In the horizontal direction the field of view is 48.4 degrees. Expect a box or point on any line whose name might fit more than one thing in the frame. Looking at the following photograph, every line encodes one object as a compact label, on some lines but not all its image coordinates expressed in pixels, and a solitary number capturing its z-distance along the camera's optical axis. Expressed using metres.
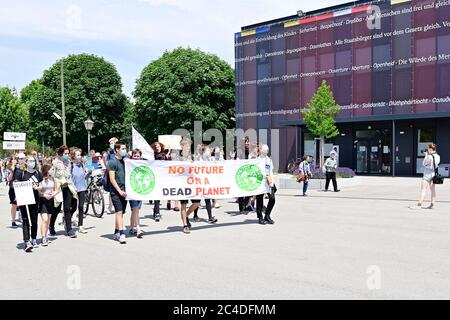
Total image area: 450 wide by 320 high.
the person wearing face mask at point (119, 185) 9.59
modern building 32.43
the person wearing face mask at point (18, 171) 9.06
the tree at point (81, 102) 49.12
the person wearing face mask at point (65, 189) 10.48
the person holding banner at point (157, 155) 12.81
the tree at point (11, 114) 68.81
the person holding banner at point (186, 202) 10.69
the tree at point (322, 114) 32.41
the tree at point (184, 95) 44.47
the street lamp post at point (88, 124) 29.28
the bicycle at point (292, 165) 37.37
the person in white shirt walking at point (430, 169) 14.56
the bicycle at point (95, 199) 13.96
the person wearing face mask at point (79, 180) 11.31
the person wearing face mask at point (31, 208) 8.75
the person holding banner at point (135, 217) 10.26
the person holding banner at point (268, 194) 11.80
